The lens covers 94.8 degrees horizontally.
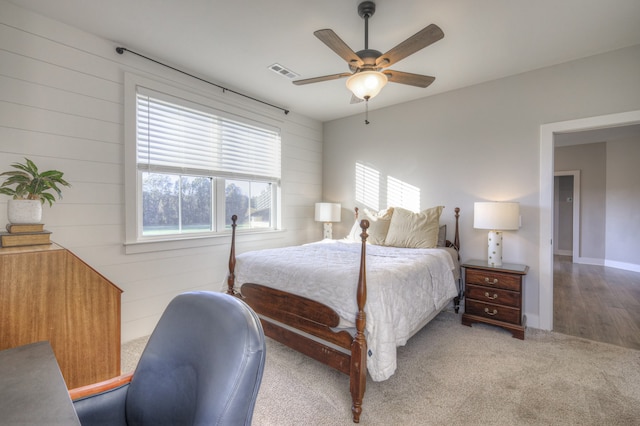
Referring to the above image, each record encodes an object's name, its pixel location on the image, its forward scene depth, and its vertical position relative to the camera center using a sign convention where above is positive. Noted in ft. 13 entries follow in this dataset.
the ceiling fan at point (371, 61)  6.21 +3.59
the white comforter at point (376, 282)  6.19 -1.84
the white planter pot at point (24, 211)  5.89 -0.02
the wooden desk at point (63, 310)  4.91 -1.83
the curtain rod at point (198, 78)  8.94 +4.90
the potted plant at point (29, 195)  5.90 +0.32
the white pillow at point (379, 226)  12.24 -0.66
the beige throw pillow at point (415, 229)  11.10 -0.73
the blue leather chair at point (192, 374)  2.62 -1.61
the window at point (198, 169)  9.82 +1.61
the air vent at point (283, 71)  10.37 +5.08
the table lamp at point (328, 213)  14.83 -0.14
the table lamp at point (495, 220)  9.86 -0.33
